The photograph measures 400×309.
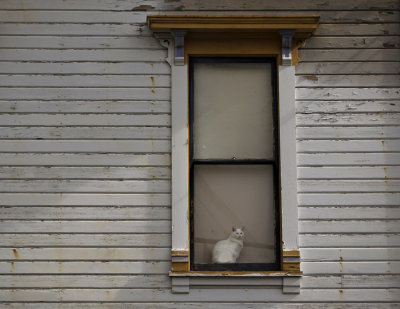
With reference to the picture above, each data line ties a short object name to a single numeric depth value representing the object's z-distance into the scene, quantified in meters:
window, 7.05
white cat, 6.94
